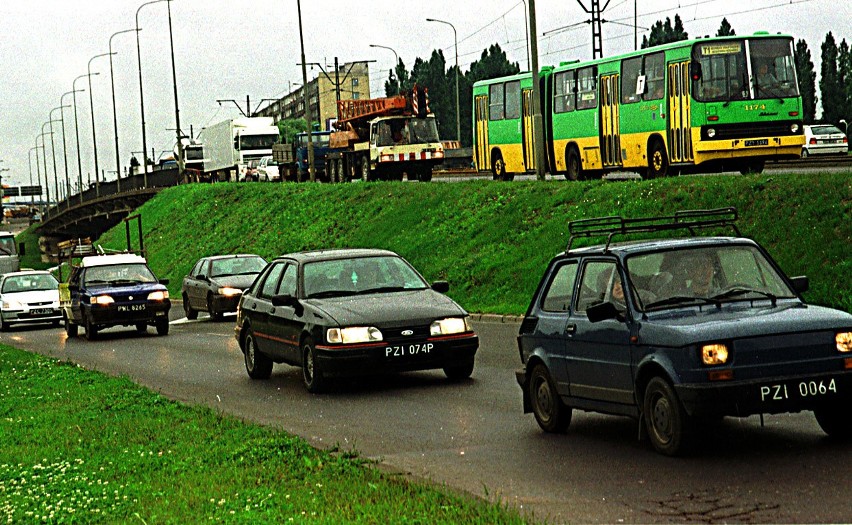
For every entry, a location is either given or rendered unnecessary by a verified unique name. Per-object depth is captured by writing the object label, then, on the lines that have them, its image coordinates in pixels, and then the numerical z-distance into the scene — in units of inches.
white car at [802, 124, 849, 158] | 2063.2
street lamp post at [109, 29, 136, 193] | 3528.5
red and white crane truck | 2130.9
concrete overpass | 3356.3
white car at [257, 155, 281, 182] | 3026.6
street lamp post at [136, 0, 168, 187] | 3240.7
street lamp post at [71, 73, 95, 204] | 4130.7
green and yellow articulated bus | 1222.3
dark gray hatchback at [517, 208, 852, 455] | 346.9
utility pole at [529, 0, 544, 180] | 1327.5
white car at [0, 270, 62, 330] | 1466.5
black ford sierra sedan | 568.7
